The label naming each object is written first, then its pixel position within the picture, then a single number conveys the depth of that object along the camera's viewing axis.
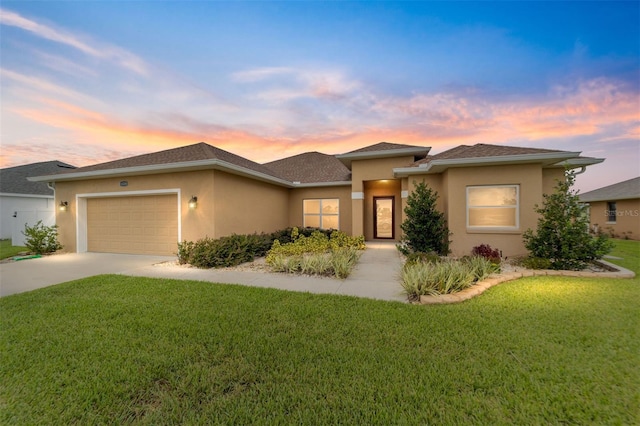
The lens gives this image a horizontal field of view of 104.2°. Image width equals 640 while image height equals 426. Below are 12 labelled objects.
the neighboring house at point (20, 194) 16.20
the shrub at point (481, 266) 5.72
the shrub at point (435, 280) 4.72
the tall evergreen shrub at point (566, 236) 6.55
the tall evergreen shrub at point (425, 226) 8.59
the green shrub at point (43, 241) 10.03
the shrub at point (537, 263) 6.69
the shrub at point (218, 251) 7.57
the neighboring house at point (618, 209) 15.71
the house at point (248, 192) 8.38
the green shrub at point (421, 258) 6.70
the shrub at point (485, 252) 7.41
